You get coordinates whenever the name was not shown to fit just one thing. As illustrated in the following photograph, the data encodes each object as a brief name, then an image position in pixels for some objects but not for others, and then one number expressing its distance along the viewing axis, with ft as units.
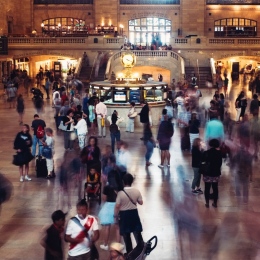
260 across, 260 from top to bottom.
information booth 74.43
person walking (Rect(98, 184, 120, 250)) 31.40
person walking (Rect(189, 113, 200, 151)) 52.34
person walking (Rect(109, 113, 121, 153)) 55.42
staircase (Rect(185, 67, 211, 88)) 127.58
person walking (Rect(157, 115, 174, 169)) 49.26
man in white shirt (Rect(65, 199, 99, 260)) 25.02
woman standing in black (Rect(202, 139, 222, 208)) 37.99
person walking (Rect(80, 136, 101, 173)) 39.58
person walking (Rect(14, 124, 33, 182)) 44.32
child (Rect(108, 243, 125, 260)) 21.48
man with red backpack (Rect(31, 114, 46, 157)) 48.76
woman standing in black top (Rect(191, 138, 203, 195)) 40.81
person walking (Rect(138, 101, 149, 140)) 63.52
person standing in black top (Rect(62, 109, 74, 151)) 57.00
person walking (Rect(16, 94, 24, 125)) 75.72
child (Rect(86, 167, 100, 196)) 37.29
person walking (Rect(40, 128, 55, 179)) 45.68
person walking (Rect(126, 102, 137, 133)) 67.10
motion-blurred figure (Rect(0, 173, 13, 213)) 37.81
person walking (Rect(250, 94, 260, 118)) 65.22
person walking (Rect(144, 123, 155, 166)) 50.88
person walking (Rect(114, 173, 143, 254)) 29.27
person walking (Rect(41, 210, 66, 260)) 24.90
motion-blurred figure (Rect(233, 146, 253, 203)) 40.83
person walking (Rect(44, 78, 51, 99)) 110.66
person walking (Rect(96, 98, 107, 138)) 65.72
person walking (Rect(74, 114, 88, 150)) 54.03
